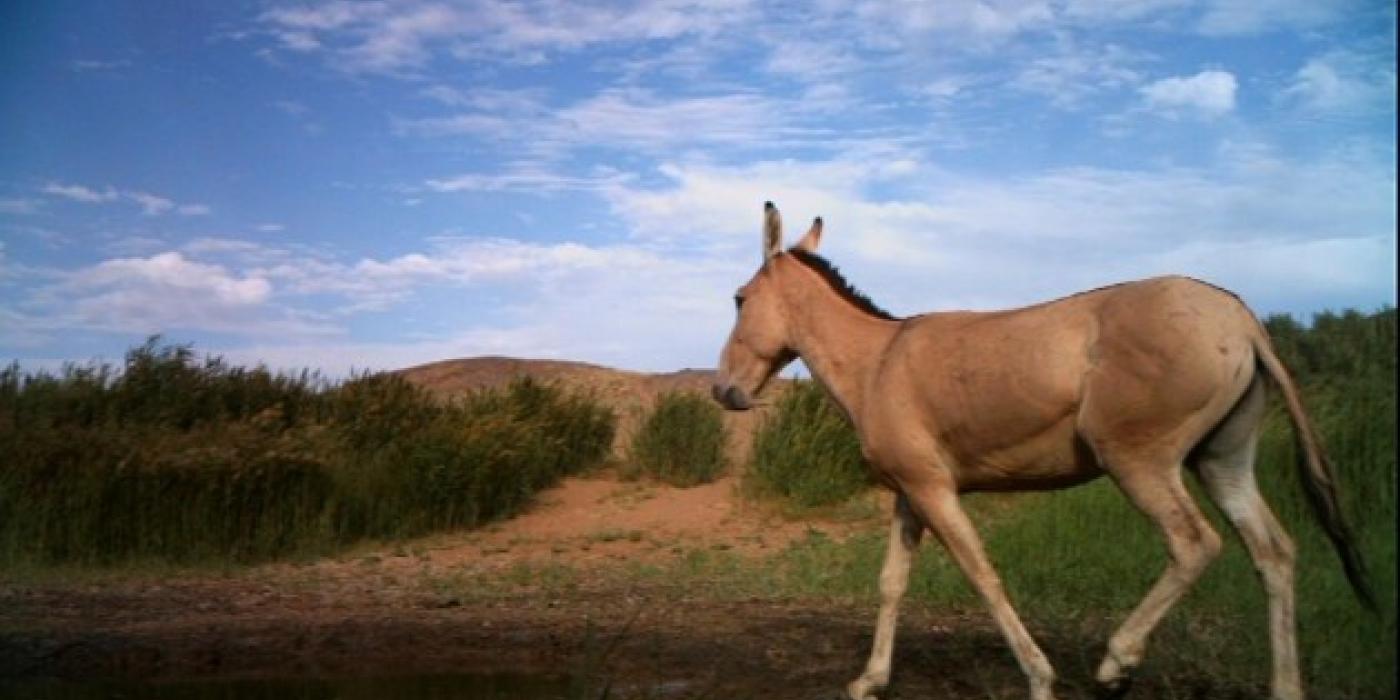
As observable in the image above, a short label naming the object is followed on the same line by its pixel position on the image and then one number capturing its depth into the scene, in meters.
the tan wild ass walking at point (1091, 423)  5.89
